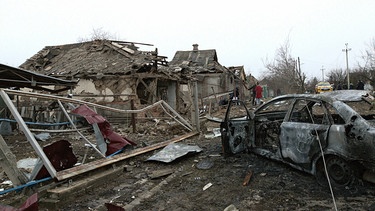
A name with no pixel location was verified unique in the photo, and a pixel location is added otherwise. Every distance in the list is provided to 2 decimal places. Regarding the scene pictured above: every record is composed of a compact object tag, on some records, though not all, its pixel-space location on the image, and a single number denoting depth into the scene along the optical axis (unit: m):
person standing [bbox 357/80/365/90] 26.23
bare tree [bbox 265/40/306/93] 17.50
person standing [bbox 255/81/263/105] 23.20
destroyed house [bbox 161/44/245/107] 29.72
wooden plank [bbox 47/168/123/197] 4.96
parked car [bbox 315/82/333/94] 33.07
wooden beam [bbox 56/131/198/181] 5.18
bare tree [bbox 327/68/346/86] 54.34
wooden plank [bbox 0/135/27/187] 4.51
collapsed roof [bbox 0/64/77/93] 8.73
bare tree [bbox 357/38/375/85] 28.60
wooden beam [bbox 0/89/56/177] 4.77
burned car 4.36
